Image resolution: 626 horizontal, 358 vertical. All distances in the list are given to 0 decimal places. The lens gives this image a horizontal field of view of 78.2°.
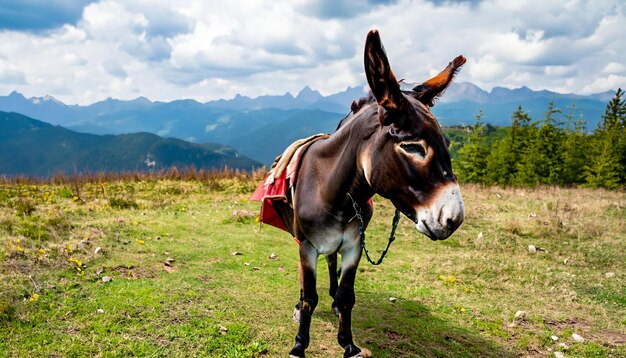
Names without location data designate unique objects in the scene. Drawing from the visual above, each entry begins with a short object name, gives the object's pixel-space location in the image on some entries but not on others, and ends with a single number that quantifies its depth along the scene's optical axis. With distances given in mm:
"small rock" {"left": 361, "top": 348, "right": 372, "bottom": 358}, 4711
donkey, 2799
